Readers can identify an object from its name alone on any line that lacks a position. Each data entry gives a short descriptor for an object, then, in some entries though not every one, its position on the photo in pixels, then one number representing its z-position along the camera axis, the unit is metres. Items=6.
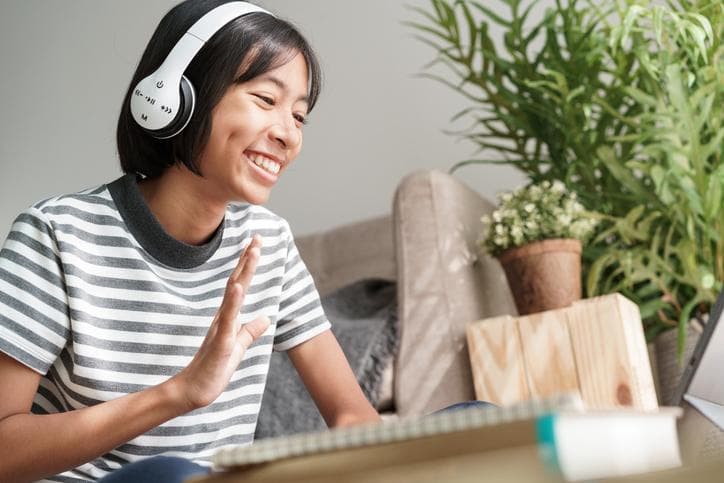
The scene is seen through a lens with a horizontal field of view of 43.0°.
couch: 1.81
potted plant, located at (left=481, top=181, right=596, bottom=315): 1.79
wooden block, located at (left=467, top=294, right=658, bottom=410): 1.62
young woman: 0.95
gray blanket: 1.87
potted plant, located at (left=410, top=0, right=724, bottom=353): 1.79
